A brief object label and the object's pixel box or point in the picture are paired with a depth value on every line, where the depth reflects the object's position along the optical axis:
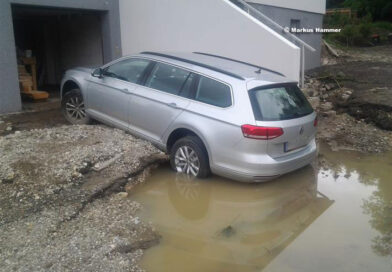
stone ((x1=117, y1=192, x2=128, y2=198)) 5.49
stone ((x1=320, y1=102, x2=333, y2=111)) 10.27
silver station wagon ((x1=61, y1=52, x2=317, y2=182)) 5.51
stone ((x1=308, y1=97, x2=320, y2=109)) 10.38
